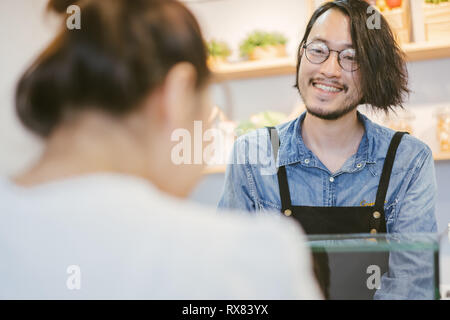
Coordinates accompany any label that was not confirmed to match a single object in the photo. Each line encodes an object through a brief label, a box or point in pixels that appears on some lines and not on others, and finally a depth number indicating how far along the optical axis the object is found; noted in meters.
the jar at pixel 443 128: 1.92
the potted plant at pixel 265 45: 2.09
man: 1.21
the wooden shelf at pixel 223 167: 1.88
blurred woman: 0.51
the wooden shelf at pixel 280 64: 1.87
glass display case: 0.71
